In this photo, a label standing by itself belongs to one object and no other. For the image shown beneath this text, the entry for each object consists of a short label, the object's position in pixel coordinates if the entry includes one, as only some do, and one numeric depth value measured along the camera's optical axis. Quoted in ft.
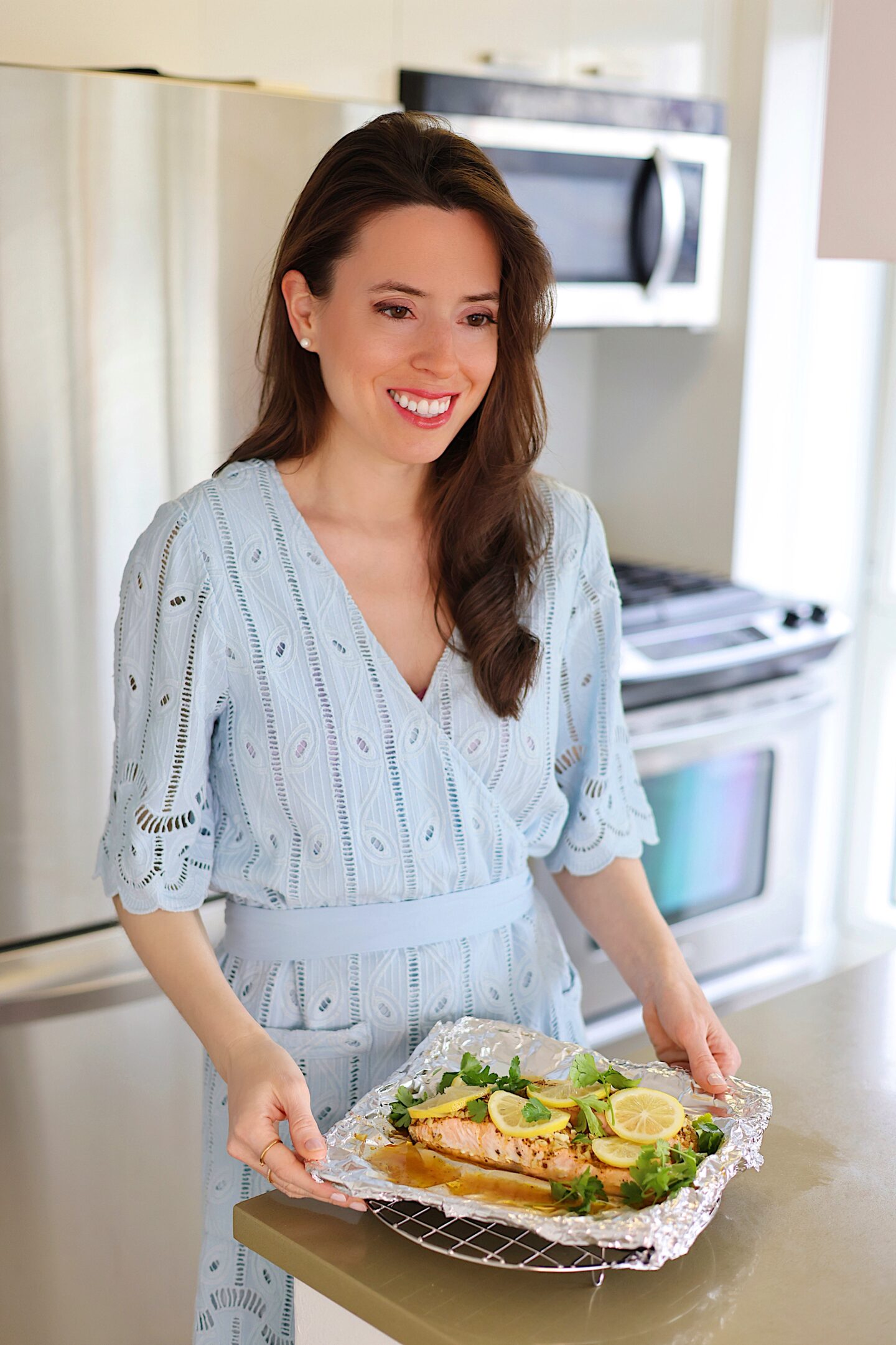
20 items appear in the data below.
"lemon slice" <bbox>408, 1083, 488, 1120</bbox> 3.22
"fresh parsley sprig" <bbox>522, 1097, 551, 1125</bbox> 3.14
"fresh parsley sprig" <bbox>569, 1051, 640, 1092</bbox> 3.36
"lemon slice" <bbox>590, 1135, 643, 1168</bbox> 3.03
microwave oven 7.39
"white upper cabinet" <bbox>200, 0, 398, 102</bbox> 6.45
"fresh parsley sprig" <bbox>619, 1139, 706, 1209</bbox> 2.94
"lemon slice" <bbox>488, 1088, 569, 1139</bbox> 3.12
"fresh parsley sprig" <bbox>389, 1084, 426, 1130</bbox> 3.31
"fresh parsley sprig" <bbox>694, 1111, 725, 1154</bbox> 3.18
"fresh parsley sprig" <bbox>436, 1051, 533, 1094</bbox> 3.36
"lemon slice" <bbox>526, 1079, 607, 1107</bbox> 3.27
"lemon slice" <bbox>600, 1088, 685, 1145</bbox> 3.10
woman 3.92
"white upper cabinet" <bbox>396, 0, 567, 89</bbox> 7.19
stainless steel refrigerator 5.24
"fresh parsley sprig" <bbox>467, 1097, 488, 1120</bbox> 3.19
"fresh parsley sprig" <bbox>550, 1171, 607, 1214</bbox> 2.98
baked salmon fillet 3.07
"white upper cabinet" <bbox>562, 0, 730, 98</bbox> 8.02
